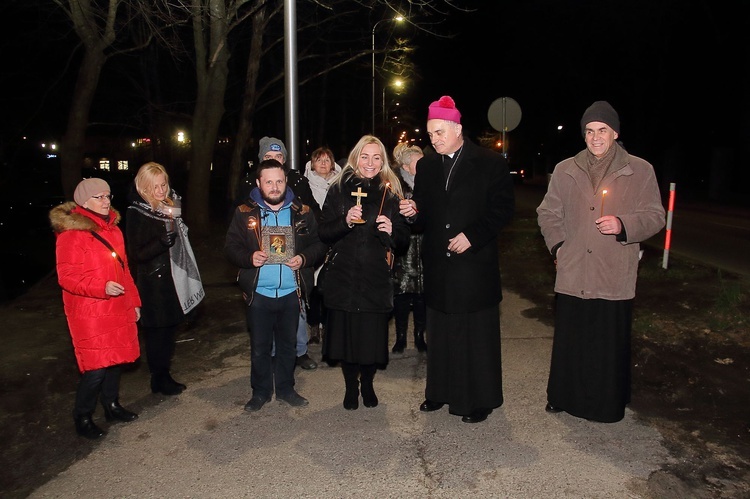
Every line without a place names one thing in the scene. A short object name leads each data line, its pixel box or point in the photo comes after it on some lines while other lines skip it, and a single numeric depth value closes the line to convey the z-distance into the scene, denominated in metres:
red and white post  11.20
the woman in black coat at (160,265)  5.34
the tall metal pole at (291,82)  7.95
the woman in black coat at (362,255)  5.07
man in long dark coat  4.82
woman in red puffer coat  4.66
